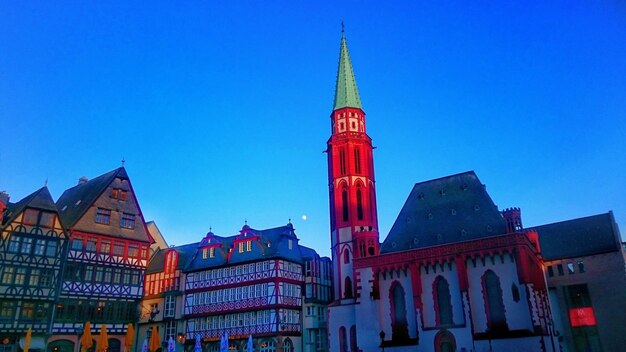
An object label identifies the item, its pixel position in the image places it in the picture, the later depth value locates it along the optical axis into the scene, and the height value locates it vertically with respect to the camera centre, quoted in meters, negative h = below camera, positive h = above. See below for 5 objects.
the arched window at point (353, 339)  43.06 +1.70
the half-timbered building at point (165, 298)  53.06 +6.87
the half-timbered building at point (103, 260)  46.00 +9.78
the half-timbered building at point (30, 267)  41.91 +8.28
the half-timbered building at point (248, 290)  47.78 +6.90
